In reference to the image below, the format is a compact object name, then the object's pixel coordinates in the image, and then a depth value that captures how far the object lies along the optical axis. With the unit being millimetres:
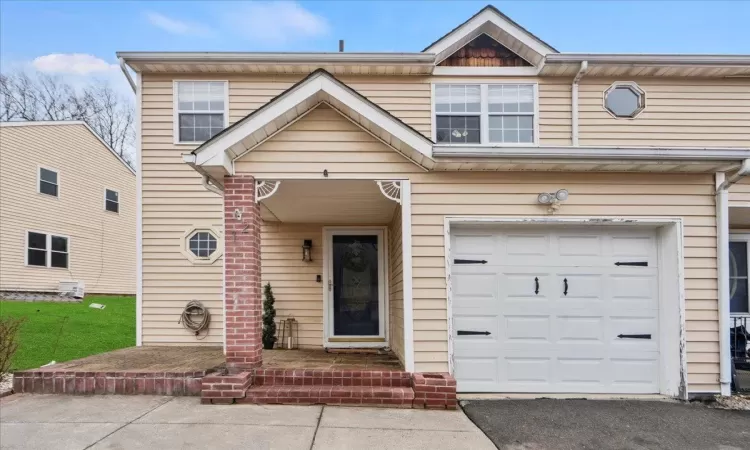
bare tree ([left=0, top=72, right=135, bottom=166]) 23938
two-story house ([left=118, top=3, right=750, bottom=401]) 5004
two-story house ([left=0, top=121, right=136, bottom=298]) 13508
